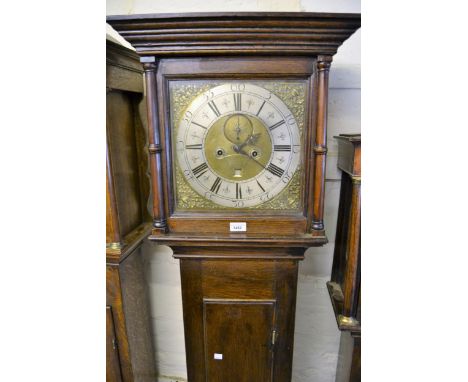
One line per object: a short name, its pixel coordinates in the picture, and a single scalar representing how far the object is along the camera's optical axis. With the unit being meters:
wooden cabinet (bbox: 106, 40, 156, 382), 0.94
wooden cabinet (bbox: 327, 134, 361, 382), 0.87
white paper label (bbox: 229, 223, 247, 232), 0.86
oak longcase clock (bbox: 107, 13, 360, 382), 0.73
